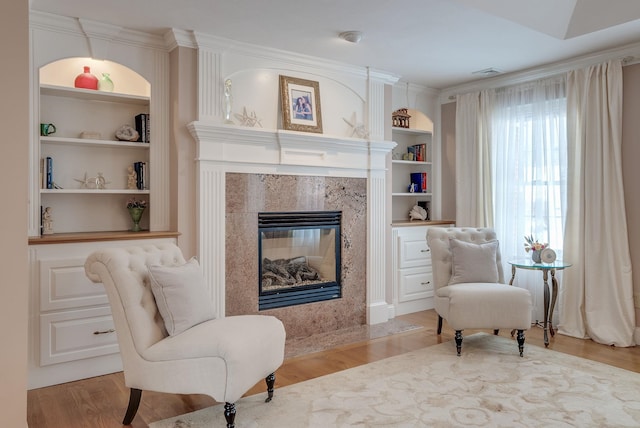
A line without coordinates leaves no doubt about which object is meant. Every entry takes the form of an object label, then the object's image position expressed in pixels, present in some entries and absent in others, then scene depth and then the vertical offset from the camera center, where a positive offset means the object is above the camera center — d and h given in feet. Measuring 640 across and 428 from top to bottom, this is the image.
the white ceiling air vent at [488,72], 15.37 +4.49
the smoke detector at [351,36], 11.90 +4.38
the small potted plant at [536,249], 13.58 -1.18
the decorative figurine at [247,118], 12.92 +2.47
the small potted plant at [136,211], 12.07 -0.05
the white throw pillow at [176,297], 8.36 -1.57
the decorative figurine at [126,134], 12.00 +1.91
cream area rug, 8.42 -3.74
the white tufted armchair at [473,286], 11.81 -2.05
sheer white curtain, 14.70 +1.29
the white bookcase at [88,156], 11.43 +1.34
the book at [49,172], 11.09 +0.87
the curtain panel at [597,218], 13.06 -0.30
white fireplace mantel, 12.10 +1.20
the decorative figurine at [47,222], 10.95 -0.29
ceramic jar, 11.68 +3.17
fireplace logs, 13.61 -1.92
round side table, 13.00 -1.90
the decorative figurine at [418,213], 18.10 -0.18
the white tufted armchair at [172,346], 7.66 -2.29
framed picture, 13.60 +3.05
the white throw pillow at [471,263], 12.93 -1.50
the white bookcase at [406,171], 18.24 +1.48
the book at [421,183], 18.33 +0.98
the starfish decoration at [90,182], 11.80 +0.68
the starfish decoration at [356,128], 15.06 +2.56
